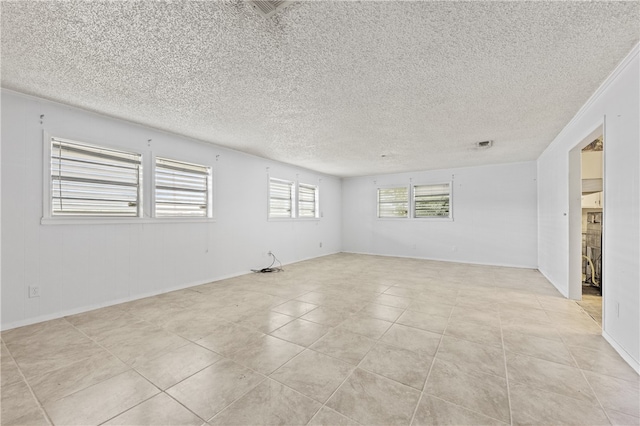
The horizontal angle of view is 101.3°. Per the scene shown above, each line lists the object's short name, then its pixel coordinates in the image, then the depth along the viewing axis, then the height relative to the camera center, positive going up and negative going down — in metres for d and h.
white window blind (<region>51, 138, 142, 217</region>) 3.09 +0.42
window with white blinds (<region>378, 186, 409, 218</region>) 7.45 +0.36
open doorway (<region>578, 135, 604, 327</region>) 4.11 -0.12
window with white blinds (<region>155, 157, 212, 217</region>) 4.02 +0.40
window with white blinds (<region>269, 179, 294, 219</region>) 6.12 +0.37
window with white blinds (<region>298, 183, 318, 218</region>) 7.08 +0.38
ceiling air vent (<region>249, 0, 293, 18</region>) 1.54 +1.25
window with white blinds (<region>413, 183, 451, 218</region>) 6.83 +0.38
